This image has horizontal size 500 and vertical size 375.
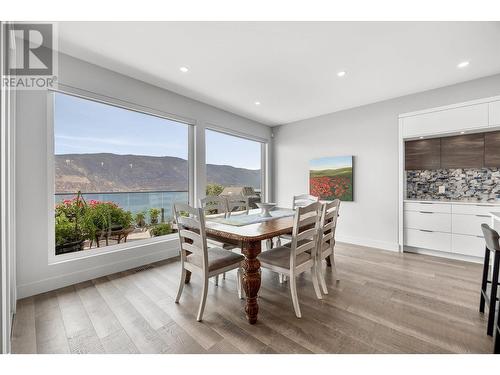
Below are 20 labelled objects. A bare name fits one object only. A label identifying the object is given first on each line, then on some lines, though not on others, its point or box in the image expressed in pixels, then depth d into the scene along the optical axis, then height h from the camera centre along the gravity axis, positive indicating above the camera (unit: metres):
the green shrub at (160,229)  3.43 -0.69
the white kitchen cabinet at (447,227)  3.05 -0.63
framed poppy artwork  4.22 +0.17
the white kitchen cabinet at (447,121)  3.02 +0.98
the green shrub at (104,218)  2.81 -0.42
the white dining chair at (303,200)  3.48 -0.22
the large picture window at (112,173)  2.61 +0.21
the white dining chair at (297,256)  1.87 -0.69
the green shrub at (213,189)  4.11 -0.04
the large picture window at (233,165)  4.17 +0.48
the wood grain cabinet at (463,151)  3.21 +0.53
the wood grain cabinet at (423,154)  3.54 +0.53
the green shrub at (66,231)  2.53 -0.52
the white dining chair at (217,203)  2.93 -0.25
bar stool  1.50 -0.59
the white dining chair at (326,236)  2.20 -0.54
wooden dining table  1.78 -0.55
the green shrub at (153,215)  3.45 -0.44
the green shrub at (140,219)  3.29 -0.49
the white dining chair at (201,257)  1.81 -0.68
